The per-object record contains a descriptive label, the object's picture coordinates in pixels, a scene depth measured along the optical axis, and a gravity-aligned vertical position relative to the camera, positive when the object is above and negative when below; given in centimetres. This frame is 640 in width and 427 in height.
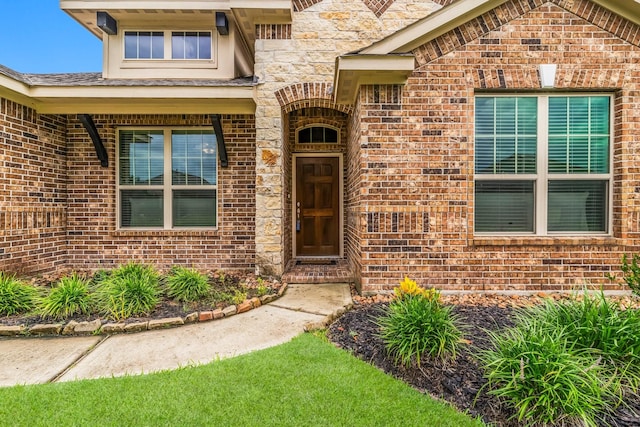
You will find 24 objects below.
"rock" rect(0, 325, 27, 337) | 362 -127
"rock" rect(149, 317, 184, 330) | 380 -126
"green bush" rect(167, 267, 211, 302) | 455 -104
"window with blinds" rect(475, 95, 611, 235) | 475 +74
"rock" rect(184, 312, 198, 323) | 394 -124
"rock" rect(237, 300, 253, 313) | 425 -121
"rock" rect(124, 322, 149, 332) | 372 -127
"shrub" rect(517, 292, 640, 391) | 244 -92
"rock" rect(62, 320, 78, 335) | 368 -128
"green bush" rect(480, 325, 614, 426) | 209 -111
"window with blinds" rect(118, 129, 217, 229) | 657 +66
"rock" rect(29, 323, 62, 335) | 365 -127
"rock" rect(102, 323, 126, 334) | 369 -128
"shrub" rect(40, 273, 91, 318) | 393 -107
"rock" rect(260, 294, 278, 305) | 460 -120
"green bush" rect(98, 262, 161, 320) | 402 -105
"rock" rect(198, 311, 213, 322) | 399 -124
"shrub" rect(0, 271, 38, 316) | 407 -108
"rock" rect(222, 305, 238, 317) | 412 -122
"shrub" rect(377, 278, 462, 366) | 279 -102
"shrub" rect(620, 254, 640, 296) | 361 -73
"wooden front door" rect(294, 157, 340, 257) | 732 +8
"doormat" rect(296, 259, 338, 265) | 697 -105
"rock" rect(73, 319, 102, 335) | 369 -127
